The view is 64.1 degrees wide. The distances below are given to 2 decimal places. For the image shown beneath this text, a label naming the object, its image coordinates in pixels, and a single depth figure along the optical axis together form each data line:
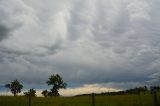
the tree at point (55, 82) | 51.92
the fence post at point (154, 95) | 8.36
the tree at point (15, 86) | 57.77
